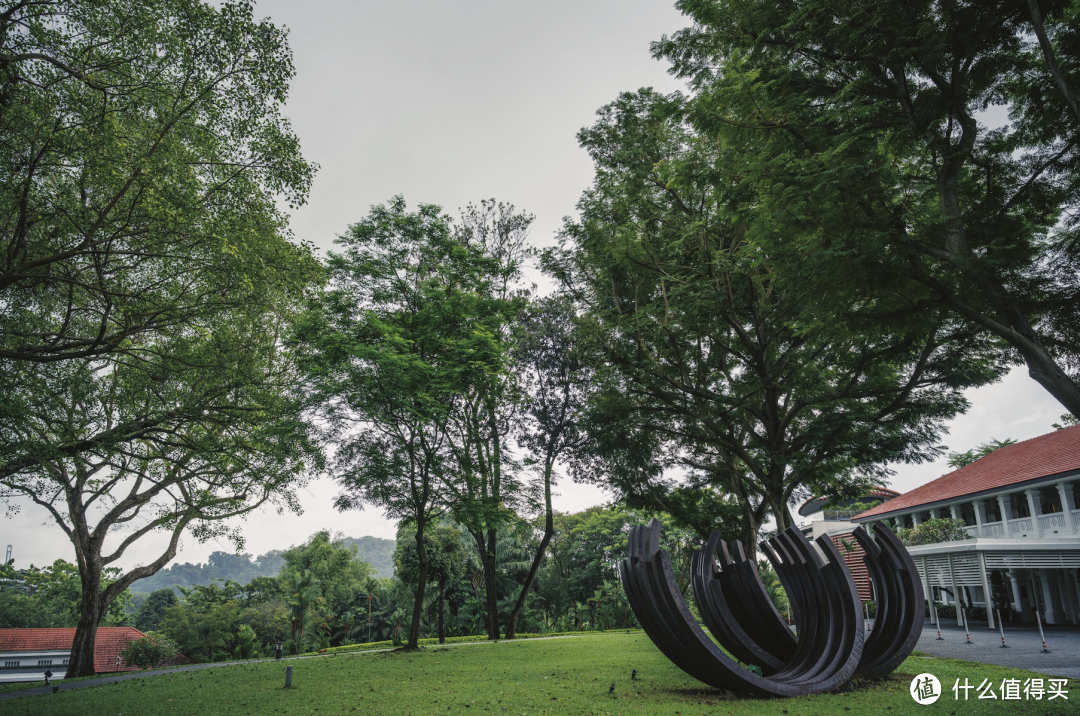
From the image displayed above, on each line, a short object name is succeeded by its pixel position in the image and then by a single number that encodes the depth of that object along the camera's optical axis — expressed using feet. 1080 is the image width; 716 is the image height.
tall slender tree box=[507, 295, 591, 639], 83.87
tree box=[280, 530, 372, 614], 148.25
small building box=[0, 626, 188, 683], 111.04
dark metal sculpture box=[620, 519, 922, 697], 26.23
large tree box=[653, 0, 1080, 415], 23.49
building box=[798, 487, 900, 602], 77.87
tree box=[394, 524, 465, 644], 81.92
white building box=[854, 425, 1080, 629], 56.90
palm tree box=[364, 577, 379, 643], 145.18
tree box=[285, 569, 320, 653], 125.80
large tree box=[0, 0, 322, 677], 30.50
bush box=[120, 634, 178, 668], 97.55
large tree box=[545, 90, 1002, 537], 43.50
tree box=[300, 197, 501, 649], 58.18
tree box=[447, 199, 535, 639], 65.46
